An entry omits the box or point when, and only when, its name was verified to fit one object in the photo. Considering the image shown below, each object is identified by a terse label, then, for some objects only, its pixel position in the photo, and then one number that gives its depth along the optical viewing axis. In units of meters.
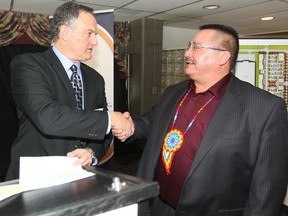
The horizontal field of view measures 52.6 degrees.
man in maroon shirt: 1.40
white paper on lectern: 0.73
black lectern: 0.58
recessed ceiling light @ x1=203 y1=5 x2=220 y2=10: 4.26
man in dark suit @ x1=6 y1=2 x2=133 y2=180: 1.32
